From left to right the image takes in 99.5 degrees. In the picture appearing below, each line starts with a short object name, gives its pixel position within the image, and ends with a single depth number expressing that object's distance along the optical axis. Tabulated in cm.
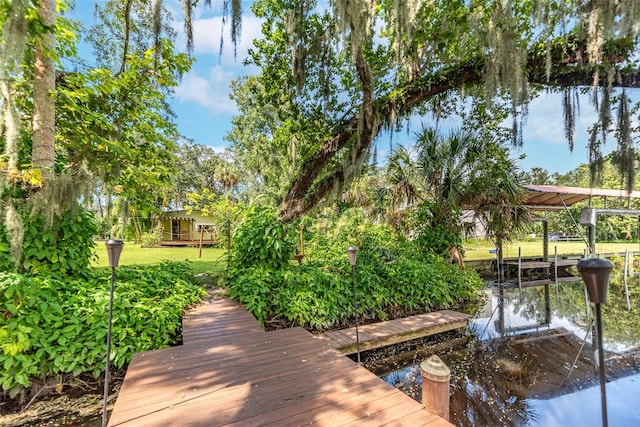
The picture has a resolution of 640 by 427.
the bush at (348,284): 428
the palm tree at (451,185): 685
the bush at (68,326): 266
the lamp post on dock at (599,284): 128
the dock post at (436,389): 197
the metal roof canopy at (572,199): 719
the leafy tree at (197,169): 2481
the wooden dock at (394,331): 382
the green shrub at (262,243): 502
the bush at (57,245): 314
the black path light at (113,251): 235
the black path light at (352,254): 345
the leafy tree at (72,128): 292
